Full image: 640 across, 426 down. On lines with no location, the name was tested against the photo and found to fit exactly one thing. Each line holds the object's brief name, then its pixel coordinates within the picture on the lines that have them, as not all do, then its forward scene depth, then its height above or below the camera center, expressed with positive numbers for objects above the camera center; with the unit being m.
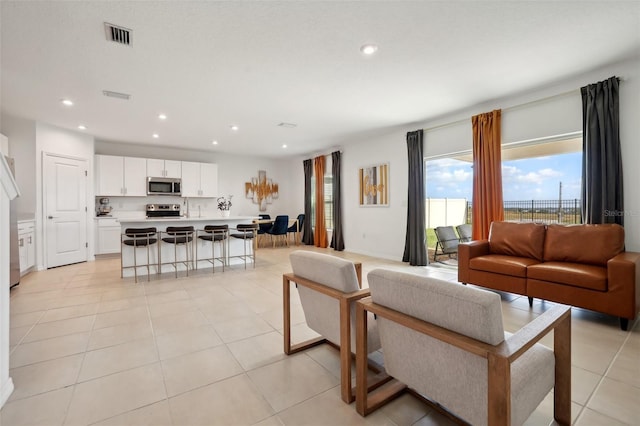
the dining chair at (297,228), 8.43 -0.42
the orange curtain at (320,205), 7.95 +0.24
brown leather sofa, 2.56 -0.56
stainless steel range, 7.24 +0.13
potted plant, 5.62 +0.11
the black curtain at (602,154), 3.19 +0.63
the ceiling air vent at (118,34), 2.46 +1.58
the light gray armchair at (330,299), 1.66 -0.55
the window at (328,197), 7.98 +0.45
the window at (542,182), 3.95 +0.43
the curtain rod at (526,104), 3.53 +1.45
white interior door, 5.34 +0.12
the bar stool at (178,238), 4.71 -0.38
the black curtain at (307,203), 8.47 +0.29
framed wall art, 6.17 +0.60
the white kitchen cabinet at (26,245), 4.53 -0.46
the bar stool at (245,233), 5.35 -0.36
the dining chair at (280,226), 7.73 -0.32
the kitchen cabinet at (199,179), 7.55 +0.93
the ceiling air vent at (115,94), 3.85 +1.62
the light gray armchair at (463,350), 1.05 -0.58
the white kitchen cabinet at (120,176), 6.52 +0.91
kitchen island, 4.64 -0.54
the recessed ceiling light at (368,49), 2.77 +1.57
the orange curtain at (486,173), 4.22 +0.56
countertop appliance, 6.69 +0.18
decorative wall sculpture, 8.95 +0.75
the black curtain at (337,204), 7.34 +0.24
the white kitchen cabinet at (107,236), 6.38 -0.45
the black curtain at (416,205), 5.31 +0.14
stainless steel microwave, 7.03 +0.72
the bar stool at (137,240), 4.36 -0.38
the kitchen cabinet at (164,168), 7.08 +1.16
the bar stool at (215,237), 5.00 -0.39
